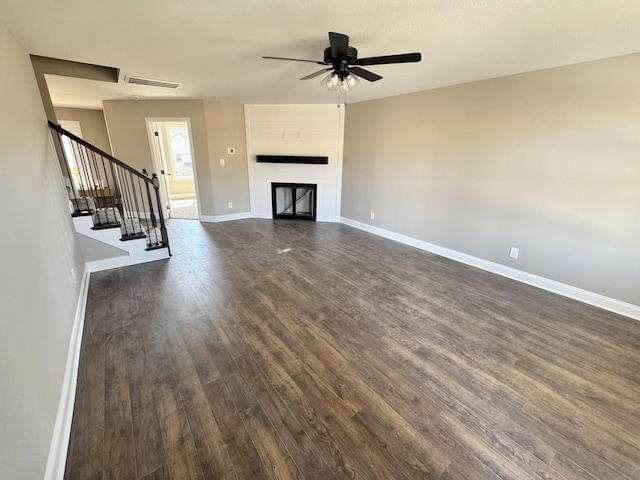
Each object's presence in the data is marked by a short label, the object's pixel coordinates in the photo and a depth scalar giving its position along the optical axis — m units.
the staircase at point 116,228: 3.38
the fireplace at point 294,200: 6.18
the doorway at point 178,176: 6.48
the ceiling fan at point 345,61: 2.05
